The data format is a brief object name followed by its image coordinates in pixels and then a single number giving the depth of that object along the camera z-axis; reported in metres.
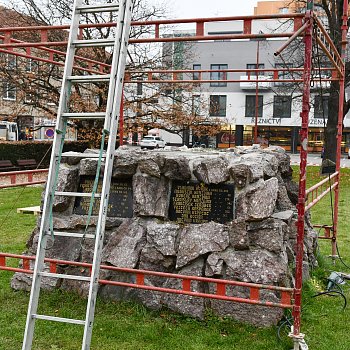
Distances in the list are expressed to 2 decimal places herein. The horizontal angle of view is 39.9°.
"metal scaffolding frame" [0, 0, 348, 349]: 4.18
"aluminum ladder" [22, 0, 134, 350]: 3.67
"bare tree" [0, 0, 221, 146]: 17.67
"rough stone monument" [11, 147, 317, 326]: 5.30
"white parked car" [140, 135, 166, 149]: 41.21
